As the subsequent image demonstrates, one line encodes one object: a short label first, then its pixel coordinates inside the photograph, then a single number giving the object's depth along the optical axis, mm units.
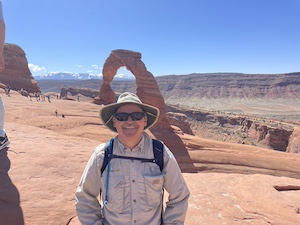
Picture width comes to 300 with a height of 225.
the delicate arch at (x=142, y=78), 18359
